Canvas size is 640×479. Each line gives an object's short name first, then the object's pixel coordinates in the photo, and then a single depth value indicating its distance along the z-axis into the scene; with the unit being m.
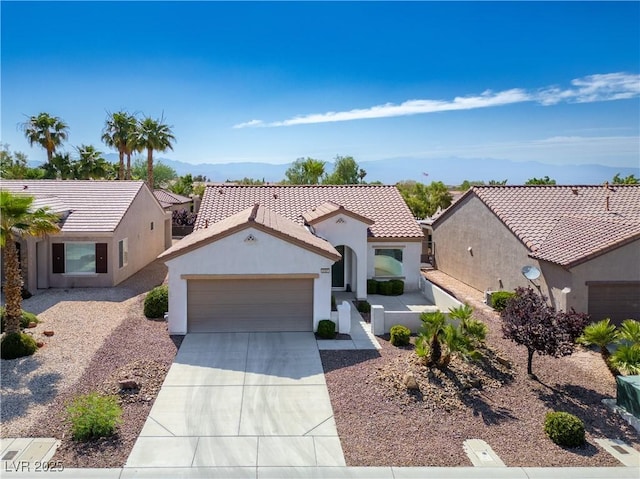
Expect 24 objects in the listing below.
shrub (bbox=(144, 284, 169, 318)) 19.06
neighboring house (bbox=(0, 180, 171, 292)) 23.56
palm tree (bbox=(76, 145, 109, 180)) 45.44
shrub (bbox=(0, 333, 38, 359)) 14.44
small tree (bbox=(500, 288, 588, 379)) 12.80
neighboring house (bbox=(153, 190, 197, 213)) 43.53
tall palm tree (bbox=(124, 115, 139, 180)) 49.09
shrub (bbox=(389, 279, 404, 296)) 24.59
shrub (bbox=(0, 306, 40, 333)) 16.53
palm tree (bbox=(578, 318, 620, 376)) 13.31
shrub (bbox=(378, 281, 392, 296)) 24.52
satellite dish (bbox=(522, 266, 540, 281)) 19.45
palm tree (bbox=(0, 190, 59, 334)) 14.21
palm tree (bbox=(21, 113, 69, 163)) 48.50
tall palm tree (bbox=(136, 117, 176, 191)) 49.25
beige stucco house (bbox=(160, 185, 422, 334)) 17.19
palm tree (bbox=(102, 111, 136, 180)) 51.53
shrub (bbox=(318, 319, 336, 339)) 16.88
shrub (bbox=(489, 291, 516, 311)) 21.26
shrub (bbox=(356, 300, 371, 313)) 21.06
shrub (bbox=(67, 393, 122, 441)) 9.93
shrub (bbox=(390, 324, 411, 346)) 16.36
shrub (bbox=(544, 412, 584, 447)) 10.24
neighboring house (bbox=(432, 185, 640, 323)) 17.72
